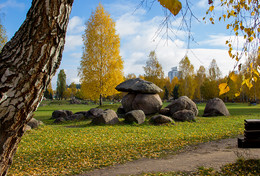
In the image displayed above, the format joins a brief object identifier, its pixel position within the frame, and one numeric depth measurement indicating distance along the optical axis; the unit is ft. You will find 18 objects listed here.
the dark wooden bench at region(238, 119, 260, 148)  19.20
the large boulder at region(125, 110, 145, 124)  44.75
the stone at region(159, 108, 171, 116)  54.39
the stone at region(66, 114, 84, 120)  53.06
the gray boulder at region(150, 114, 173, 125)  44.62
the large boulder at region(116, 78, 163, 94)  55.88
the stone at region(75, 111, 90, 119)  55.20
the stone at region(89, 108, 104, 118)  54.51
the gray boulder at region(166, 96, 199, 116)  54.34
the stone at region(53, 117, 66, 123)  50.98
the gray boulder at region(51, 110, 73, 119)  57.47
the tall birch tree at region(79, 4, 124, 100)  83.35
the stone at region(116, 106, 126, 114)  60.11
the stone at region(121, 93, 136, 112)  57.41
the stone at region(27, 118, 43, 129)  40.36
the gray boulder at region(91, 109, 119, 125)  44.42
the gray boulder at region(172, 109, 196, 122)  48.82
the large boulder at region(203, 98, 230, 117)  59.41
